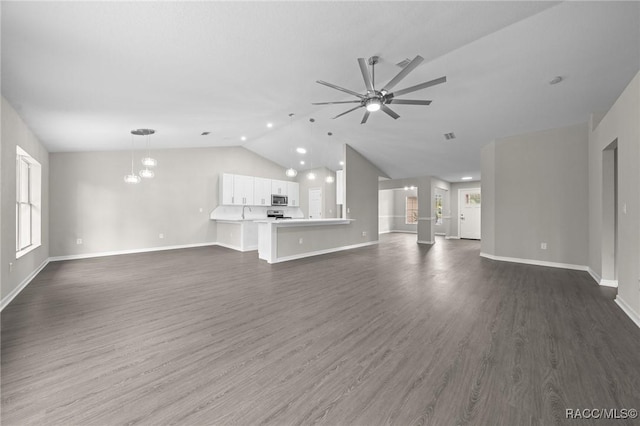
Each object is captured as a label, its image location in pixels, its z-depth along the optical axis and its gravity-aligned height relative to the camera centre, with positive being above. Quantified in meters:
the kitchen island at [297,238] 5.66 -0.61
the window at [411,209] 12.60 +0.20
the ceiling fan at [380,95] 2.69 +1.37
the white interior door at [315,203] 9.97 +0.38
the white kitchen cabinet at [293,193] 10.01 +0.76
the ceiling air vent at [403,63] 3.18 +1.86
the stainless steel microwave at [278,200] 9.33 +0.46
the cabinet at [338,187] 9.95 +0.97
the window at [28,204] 4.18 +0.14
